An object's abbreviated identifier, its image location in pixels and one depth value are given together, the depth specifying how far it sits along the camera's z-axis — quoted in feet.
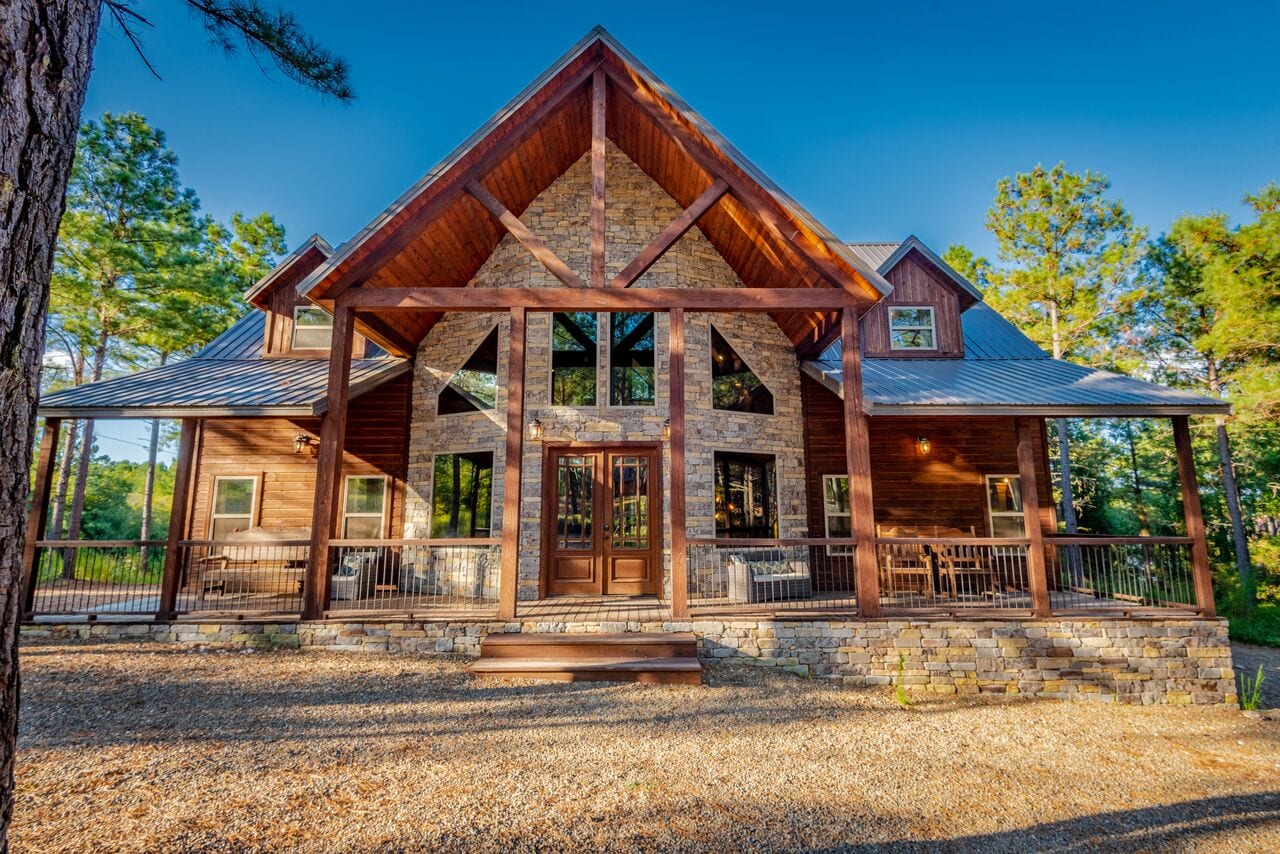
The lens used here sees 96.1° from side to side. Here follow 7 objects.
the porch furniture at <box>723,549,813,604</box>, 26.43
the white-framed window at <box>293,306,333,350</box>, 35.68
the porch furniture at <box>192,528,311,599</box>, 30.12
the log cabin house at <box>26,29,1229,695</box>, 22.80
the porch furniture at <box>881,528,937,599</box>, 30.63
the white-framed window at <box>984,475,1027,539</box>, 33.24
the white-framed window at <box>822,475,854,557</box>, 32.71
